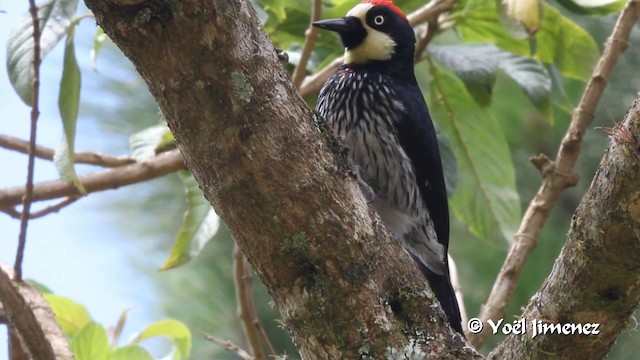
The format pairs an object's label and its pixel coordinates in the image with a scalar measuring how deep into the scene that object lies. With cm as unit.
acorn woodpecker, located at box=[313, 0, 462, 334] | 530
